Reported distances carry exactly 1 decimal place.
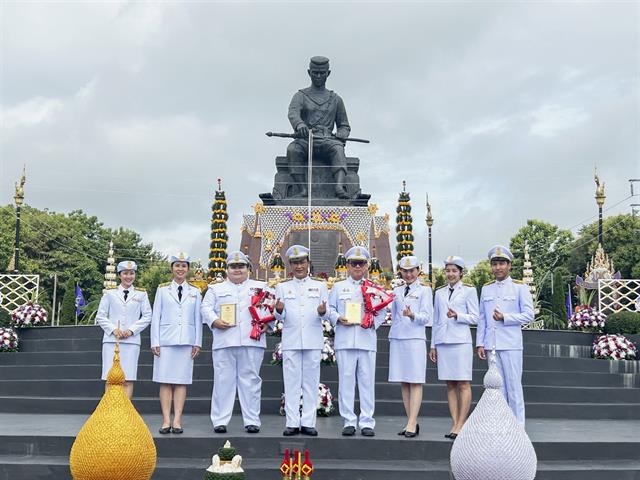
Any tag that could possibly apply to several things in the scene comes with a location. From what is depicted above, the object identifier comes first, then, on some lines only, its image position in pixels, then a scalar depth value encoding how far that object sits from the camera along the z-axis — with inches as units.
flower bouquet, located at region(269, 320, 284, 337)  448.1
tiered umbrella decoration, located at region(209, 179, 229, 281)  693.3
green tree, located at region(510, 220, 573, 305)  1971.0
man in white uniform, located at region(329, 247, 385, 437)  310.0
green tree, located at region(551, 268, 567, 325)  698.2
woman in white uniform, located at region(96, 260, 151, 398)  337.4
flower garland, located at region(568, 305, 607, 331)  503.8
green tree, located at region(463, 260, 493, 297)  2132.1
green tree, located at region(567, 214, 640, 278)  1712.6
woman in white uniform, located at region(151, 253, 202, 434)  317.1
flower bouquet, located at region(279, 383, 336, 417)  361.1
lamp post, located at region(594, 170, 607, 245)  827.4
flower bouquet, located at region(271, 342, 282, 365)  399.5
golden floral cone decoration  188.7
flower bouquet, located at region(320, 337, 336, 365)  399.2
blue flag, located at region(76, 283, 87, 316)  985.4
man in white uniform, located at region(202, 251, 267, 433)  313.6
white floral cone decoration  160.4
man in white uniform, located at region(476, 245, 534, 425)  311.9
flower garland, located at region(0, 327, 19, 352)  481.1
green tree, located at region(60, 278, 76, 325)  693.3
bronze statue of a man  727.7
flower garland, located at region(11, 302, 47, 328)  512.7
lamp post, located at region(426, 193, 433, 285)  1178.0
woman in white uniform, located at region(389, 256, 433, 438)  310.2
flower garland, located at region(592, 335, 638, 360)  458.9
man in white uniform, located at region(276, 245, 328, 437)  310.8
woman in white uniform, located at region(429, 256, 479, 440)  308.7
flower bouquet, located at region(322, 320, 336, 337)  434.9
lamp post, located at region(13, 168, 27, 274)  842.0
